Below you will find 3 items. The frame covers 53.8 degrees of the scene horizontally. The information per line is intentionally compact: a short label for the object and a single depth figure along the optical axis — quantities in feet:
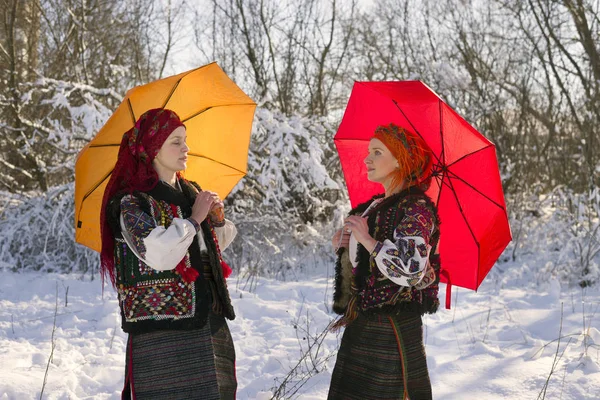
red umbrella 8.68
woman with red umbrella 8.11
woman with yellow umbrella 7.61
